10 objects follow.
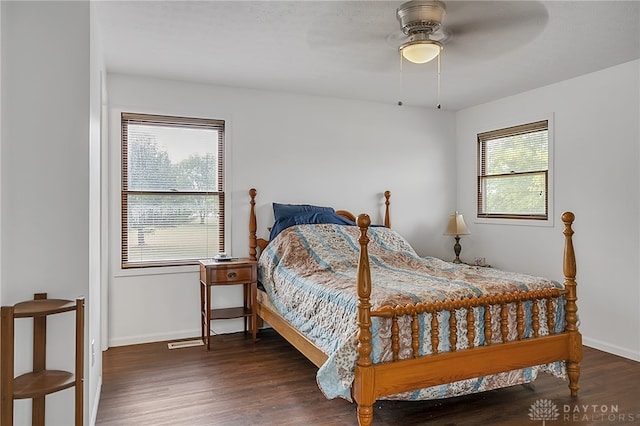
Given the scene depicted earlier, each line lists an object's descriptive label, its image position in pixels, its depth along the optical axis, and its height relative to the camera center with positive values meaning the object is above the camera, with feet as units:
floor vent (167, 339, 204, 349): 13.30 -3.91
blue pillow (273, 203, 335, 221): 14.75 +0.12
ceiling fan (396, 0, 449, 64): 8.57 +3.79
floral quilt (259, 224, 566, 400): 8.14 -1.63
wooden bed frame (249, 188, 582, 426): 7.81 -2.64
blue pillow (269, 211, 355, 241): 14.32 -0.21
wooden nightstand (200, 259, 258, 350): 13.02 -2.05
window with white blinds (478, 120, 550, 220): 15.01 +1.48
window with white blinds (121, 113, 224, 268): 13.66 +0.75
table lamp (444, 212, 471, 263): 16.78 -0.54
